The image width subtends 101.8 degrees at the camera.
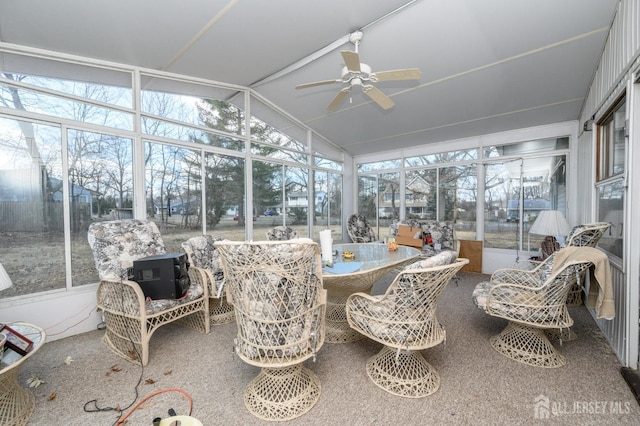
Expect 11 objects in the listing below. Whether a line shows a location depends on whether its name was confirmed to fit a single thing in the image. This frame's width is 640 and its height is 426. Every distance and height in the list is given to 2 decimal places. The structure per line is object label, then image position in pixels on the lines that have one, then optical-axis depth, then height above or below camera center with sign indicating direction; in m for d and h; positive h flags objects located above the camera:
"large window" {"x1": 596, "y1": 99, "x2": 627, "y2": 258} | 2.30 +0.32
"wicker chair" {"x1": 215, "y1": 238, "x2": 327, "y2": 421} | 1.44 -0.58
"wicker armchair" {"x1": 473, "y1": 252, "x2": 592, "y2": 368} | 1.91 -0.83
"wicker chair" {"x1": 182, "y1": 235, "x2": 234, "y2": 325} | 2.70 -0.68
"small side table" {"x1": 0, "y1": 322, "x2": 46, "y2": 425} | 1.48 -1.12
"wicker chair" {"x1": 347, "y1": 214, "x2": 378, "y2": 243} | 5.70 -0.46
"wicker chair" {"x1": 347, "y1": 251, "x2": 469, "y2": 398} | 1.56 -0.76
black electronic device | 2.25 -0.57
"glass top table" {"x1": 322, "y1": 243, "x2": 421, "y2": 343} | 2.13 -0.57
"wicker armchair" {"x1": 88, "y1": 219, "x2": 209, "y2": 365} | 2.17 -0.77
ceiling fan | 2.36 +1.30
